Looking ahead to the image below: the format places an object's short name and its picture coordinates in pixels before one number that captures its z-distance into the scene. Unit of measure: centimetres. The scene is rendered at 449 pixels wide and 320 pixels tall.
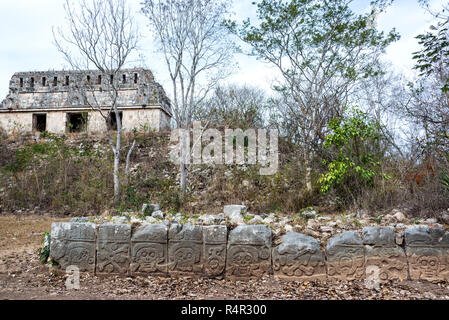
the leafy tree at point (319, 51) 871
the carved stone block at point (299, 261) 370
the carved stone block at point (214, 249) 382
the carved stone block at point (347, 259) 367
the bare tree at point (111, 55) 905
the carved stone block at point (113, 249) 389
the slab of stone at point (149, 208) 666
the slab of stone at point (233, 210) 633
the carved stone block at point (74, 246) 393
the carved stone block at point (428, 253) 361
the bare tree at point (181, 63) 895
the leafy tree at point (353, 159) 650
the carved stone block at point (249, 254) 378
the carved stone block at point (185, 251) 383
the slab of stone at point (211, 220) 413
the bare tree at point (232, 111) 1195
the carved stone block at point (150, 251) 386
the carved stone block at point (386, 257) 365
